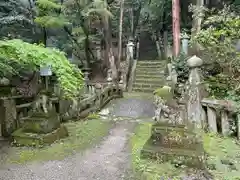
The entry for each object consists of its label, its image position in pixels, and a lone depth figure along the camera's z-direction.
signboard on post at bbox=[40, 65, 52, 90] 4.13
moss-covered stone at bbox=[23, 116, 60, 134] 4.24
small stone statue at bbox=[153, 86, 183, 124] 3.52
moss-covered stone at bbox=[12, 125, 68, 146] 4.13
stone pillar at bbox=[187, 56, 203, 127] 4.92
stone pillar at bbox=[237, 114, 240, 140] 4.28
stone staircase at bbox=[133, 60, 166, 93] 10.01
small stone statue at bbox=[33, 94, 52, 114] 4.41
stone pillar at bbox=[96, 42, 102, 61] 13.41
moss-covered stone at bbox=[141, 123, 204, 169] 3.25
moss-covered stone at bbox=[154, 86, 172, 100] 3.61
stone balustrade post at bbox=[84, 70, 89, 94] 8.02
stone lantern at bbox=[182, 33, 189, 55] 9.18
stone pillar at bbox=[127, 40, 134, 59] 11.74
